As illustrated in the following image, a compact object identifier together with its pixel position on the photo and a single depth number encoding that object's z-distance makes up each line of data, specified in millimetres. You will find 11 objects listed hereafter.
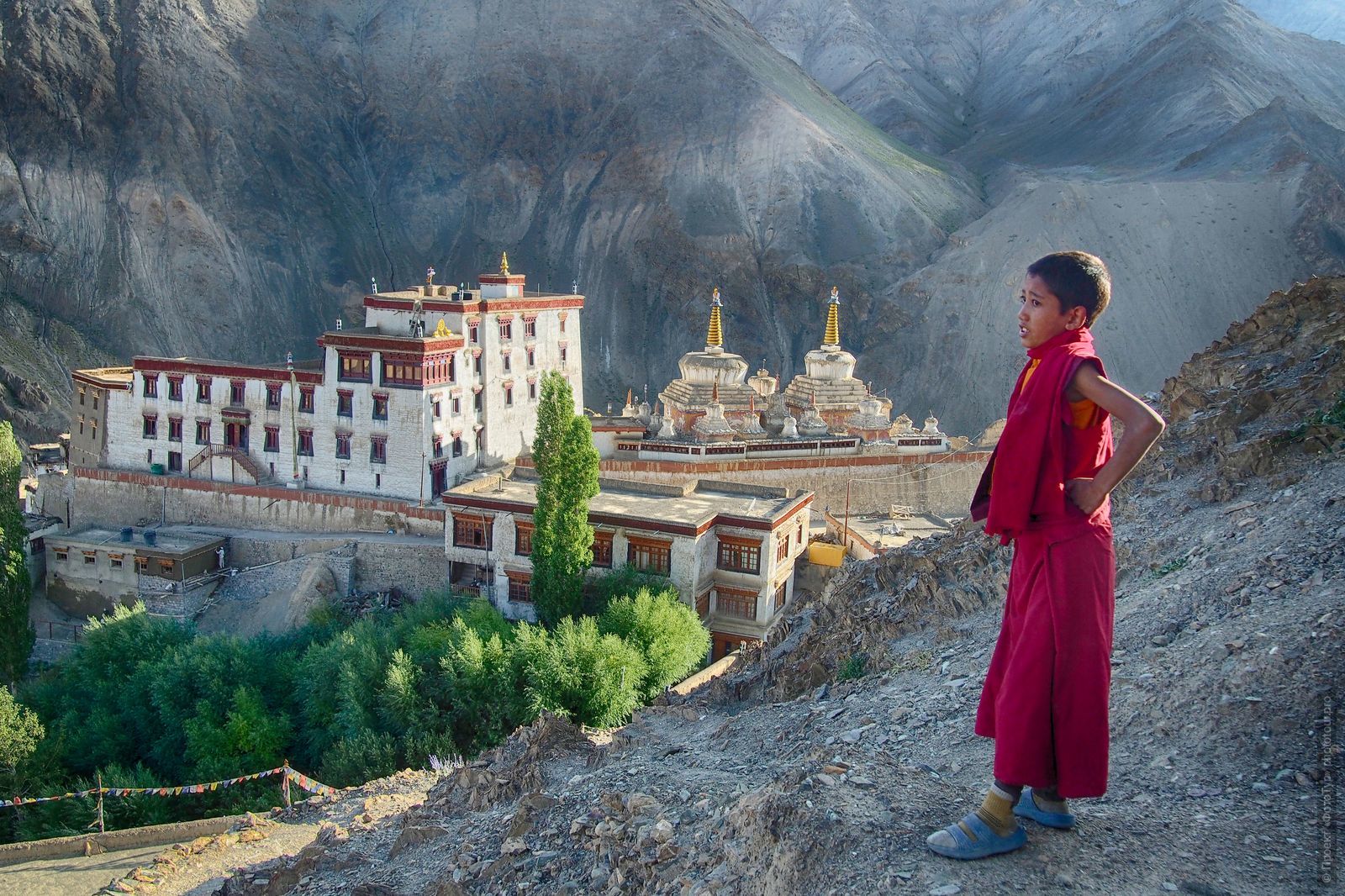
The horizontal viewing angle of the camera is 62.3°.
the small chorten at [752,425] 39188
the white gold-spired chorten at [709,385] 40406
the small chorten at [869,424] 39094
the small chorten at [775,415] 40869
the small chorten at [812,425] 39375
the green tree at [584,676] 22328
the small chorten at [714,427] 37875
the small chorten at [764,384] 45531
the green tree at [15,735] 23469
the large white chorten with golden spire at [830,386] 41344
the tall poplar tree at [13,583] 28453
